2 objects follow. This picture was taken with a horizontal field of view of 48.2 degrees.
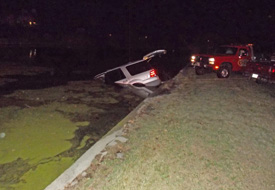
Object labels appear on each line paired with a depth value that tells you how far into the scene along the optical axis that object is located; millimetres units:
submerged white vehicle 13126
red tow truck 15688
